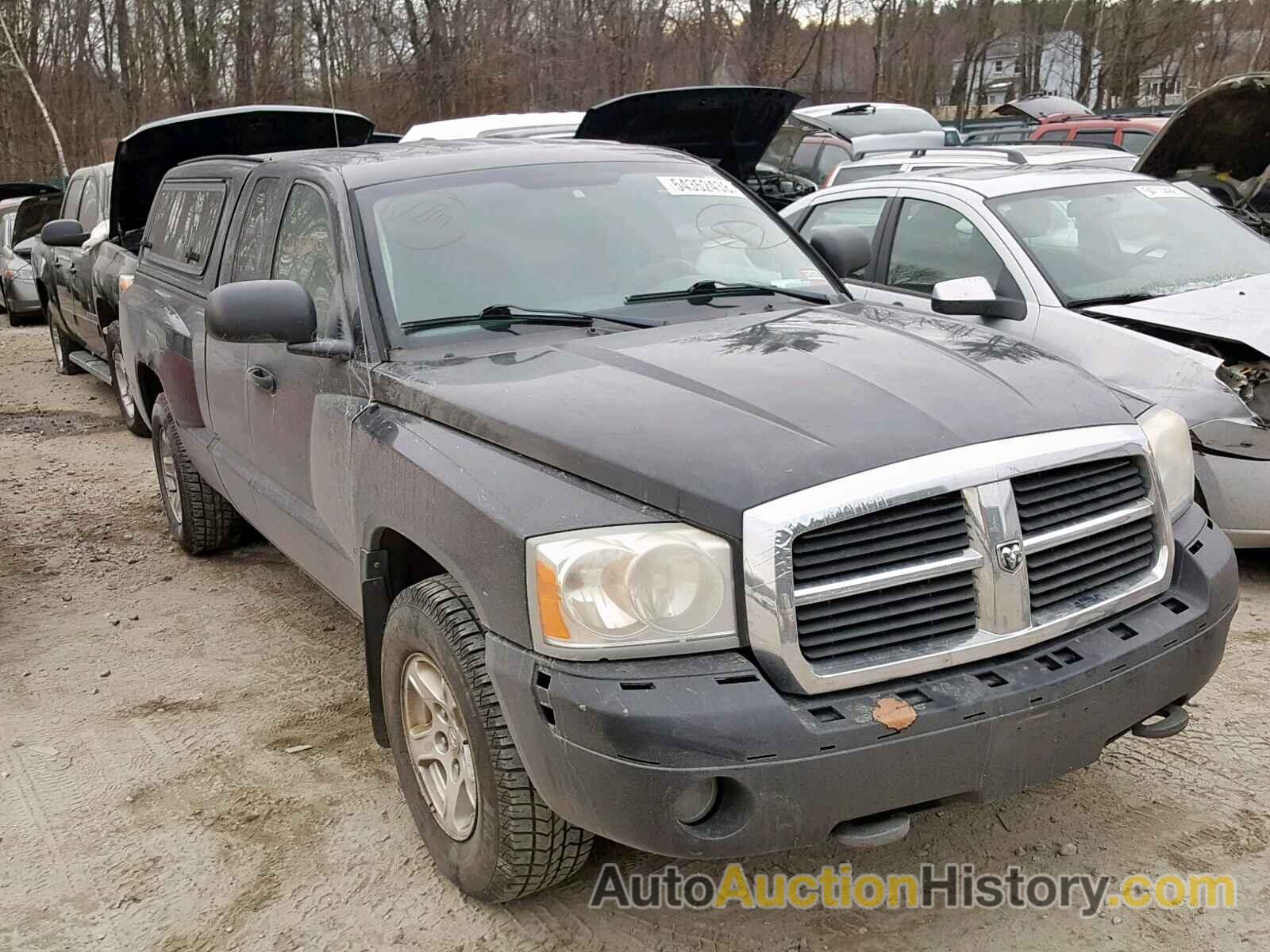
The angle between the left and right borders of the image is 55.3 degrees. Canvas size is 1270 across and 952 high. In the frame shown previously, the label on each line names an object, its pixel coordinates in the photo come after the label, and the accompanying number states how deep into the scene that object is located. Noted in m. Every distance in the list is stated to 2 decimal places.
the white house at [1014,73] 37.59
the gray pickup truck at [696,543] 2.43
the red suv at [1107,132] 13.77
